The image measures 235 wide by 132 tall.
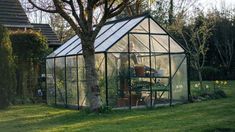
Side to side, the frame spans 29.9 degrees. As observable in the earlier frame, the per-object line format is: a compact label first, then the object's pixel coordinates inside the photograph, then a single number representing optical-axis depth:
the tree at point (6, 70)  19.41
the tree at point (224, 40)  35.97
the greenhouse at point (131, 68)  17.03
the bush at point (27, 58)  22.28
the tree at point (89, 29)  15.20
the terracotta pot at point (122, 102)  17.04
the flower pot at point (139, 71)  17.44
